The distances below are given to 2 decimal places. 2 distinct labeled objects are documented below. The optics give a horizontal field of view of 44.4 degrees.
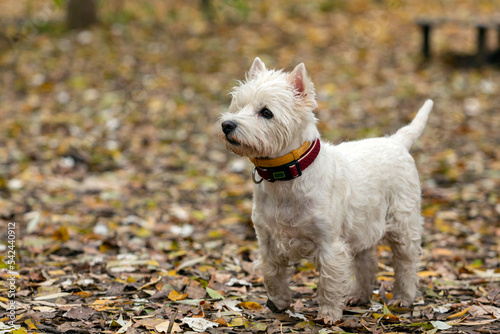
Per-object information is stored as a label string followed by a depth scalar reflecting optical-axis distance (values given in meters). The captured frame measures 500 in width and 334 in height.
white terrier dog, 3.68
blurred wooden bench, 11.92
